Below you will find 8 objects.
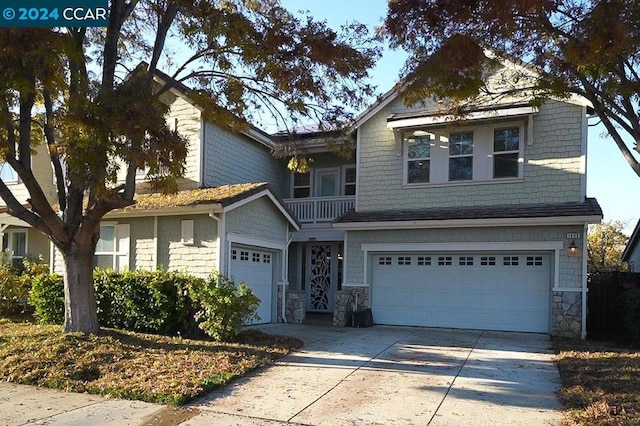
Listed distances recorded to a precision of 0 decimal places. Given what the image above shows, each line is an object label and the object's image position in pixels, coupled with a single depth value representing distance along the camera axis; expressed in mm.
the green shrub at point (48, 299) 13078
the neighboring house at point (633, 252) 21838
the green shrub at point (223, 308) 10633
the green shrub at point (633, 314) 11656
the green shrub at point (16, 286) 14359
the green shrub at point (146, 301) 11672
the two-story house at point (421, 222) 13477
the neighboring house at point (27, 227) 18828
